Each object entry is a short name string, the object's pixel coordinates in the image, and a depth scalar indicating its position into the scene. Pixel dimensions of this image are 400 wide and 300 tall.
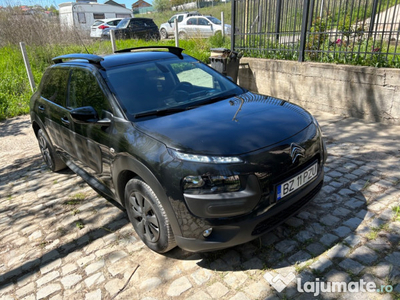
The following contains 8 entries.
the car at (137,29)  16.70
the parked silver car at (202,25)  17.88
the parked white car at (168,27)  20.81
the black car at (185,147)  2.26
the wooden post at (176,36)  10.86
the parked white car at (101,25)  20.44
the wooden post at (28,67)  8.91
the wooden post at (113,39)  10.33
